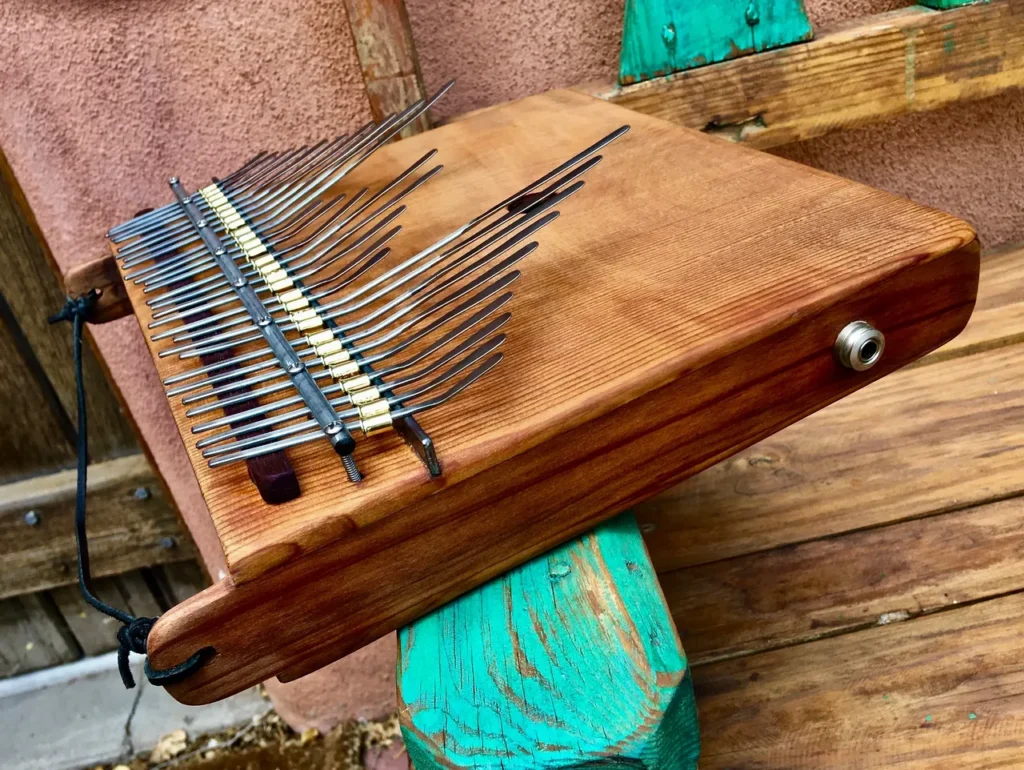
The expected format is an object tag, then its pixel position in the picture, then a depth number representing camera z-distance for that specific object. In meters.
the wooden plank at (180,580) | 1.90
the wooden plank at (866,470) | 1.03
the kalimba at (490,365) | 0.57
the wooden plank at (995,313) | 1.25
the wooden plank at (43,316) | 1.48
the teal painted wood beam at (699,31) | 1.23
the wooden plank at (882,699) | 0.78
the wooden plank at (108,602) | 1.92
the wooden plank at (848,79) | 1.25
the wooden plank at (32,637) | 1.93
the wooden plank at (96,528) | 1.74
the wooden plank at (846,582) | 0.91
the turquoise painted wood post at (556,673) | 0.52
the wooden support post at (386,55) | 1.15
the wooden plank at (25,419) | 1.62
